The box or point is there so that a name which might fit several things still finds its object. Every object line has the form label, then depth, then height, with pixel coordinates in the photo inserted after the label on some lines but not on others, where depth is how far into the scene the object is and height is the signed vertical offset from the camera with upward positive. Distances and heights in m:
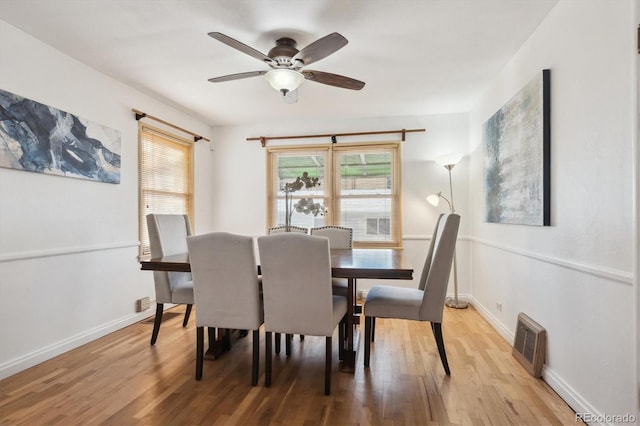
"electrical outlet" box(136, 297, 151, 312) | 3.50 -0.98
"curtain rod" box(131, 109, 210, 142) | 3.52 +1.03
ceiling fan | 2.19 +1.02
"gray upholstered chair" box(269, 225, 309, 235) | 3.46 -0.20
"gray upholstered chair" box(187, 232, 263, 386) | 2.09 -0.47
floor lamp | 3.99 +0.14
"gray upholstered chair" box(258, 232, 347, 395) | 1.98 -0.47
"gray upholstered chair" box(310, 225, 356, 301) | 3.47 -0.26
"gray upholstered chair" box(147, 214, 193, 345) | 2.78 -0.55
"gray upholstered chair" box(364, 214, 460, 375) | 2.26 -0.63
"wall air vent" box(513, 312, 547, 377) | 2.22 -0.94
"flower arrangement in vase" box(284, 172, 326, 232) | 2.55 +0.08
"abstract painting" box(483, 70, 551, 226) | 2.20 +0.42
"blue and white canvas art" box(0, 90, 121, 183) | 2.35 +0.56
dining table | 2.04 -0.36
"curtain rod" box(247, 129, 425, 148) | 4.45 +1.06
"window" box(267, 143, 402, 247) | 4.56 +0.31
